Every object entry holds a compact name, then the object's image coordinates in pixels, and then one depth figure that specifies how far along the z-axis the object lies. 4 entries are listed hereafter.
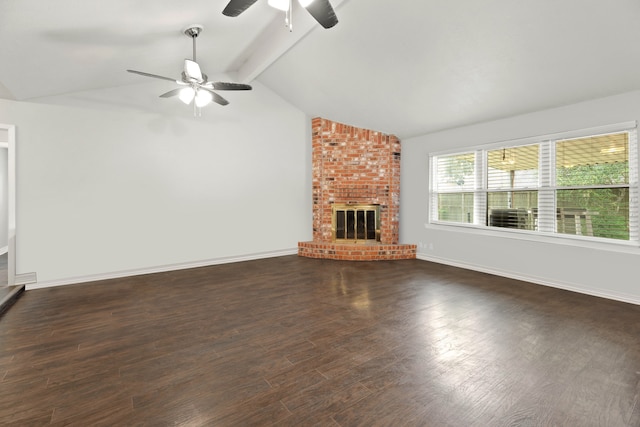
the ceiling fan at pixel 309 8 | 2.24
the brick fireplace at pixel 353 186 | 6.14
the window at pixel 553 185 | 3.59
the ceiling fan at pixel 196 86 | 3.51
